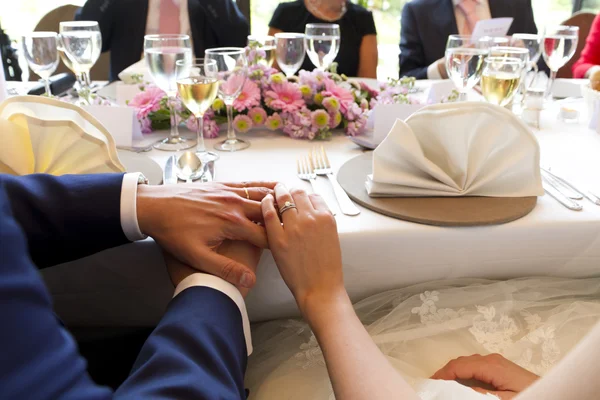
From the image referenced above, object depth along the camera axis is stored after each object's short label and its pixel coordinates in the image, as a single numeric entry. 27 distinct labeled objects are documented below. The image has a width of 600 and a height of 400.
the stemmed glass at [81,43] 1.20
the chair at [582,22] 2.97
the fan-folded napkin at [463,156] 0.85
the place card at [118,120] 1.09
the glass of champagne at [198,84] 0.96
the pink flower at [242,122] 1.19
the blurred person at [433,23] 2.62
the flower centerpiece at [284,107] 1.18
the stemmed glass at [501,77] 1.12
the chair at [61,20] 2.57
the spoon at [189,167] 0.92
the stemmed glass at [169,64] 1.02
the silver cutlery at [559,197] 0.84
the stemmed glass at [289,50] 1.44
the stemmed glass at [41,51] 1.20
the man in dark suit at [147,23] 2.60
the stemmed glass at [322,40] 1.48
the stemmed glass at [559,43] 1.45
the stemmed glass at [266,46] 1.33
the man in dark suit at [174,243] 0.55
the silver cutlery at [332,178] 0.82
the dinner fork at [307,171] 0.91
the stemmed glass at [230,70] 0.99
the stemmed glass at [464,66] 1.14
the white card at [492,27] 1.63
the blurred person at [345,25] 2.72
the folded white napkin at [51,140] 0.75
